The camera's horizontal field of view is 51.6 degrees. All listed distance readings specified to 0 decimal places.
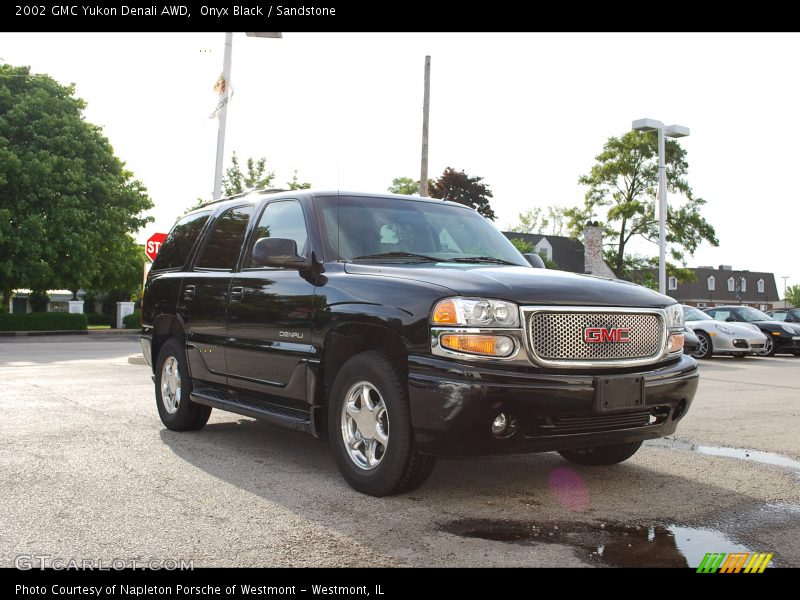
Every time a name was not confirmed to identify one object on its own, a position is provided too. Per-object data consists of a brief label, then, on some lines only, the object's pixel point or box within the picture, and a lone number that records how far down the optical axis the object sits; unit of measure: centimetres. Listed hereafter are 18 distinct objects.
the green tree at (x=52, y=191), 3175
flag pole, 1819
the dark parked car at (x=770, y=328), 2259
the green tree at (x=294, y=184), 4538
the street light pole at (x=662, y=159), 2436
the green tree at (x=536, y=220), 8700
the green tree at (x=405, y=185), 6494
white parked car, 2097
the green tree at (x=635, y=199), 4872
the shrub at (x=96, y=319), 4934
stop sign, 1805
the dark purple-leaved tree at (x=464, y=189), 5297
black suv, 450
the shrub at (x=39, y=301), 3631
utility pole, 2317
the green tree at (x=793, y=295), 11612
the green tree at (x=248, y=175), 4538
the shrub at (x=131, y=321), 3922
